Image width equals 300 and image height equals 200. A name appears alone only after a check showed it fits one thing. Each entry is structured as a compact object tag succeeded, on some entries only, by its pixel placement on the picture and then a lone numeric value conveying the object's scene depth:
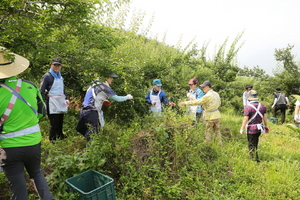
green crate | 2.53
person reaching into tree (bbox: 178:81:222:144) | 5.35
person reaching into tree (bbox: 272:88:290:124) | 10.20
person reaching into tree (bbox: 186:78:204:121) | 5.99
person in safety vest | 2.32
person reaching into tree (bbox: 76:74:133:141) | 4.19
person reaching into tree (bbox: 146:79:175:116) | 5.72
